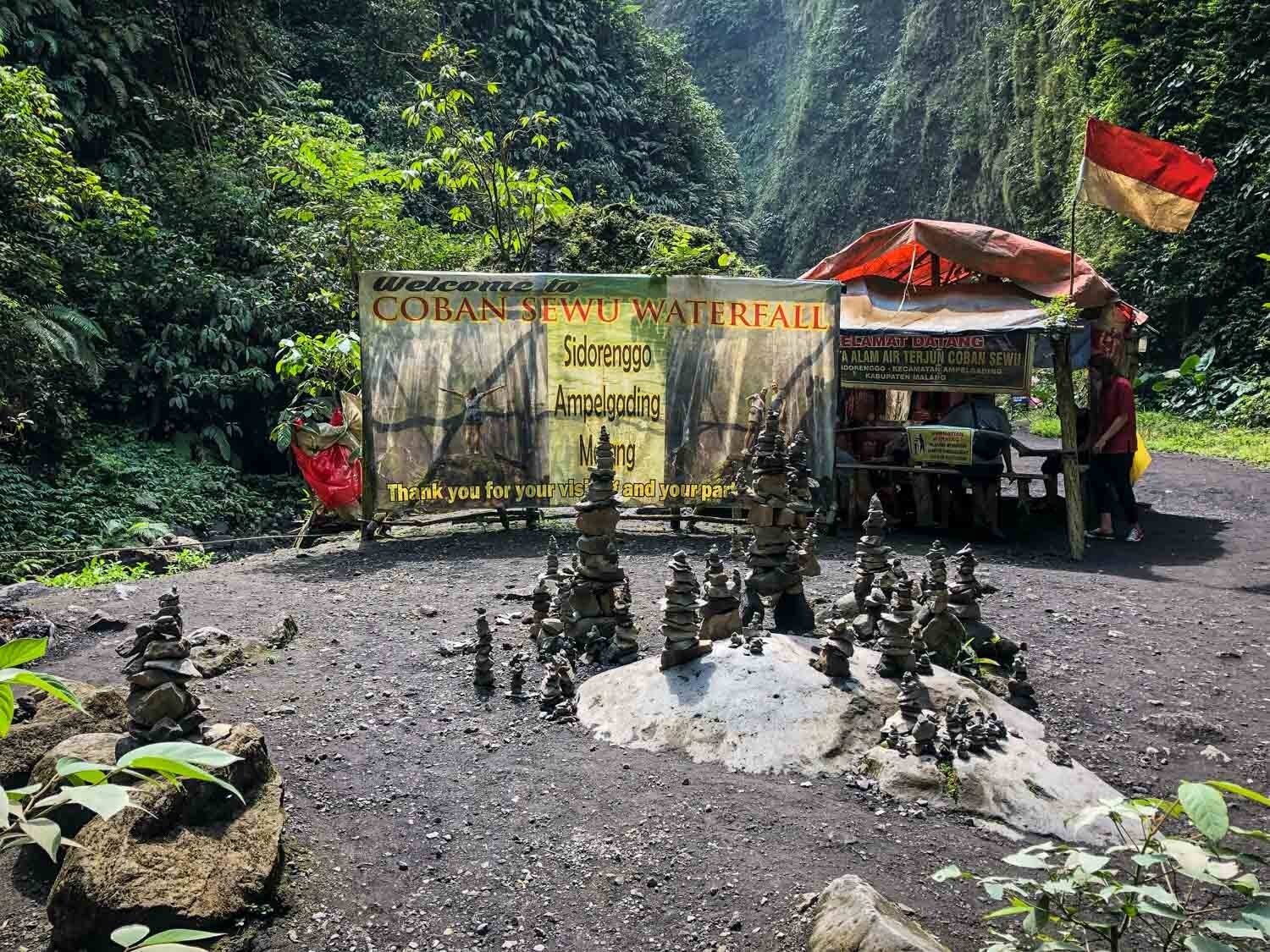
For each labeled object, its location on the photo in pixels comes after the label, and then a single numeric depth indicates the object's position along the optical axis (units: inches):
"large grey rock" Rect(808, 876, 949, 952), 105.0
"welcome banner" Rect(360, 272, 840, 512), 354.9
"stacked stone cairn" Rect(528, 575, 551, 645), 223.9
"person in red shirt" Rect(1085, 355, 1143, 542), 363.9
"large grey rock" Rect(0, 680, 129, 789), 158.6
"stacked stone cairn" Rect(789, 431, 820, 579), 220.5
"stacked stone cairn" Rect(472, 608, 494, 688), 197.5
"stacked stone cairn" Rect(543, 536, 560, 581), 243.1
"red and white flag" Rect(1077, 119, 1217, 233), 327.6
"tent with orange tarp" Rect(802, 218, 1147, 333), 366.0
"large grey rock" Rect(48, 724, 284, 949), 115.0
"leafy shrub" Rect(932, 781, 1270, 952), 68.1
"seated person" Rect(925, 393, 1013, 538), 364.5
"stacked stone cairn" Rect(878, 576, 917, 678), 178.2
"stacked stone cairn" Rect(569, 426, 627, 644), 214.4
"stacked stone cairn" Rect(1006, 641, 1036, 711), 195.2
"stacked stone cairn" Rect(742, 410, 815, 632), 199.8
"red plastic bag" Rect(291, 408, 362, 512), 385.1
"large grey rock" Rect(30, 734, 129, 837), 137.8
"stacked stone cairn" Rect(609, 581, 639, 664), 209.6
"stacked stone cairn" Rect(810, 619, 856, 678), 177.2
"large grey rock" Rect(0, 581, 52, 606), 289.7
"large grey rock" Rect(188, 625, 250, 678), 214.2
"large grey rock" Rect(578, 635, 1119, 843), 149.4
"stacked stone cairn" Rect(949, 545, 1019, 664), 204.7
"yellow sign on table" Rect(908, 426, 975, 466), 354.0
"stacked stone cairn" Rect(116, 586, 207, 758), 138.5
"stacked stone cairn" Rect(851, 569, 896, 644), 204.1
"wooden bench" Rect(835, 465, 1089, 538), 368.2
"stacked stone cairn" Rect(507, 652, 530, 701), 193.6
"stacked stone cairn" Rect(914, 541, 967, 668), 205.4
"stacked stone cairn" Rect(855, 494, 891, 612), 217.8
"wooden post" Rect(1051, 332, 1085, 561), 341.1
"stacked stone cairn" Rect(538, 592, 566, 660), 214.4
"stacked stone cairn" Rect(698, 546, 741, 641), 195.3
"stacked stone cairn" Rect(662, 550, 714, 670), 178.5
